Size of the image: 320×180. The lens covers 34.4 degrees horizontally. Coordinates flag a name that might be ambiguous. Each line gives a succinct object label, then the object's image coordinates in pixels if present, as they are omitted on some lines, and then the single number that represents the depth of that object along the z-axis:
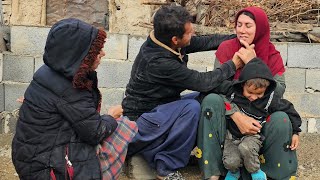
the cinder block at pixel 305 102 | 5.88
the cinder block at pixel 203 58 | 5.84
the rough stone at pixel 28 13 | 6.25
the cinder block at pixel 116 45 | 5.77
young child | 3.70
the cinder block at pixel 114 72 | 5.80
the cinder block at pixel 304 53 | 5.82
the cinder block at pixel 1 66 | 5.81
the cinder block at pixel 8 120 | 5.88
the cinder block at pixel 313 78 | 5.87
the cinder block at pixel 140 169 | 4.12
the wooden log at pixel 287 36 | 6.02
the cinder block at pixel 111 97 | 5.88
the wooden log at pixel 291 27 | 6.05
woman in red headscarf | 4.04
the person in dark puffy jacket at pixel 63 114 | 3.06
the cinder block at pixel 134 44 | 5.77
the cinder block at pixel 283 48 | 5.82
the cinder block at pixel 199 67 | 5.80
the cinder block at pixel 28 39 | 5.79
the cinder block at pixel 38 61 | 5.81
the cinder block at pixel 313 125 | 5.95
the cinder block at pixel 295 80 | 5.87
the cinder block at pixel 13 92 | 5.85
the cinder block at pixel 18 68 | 5.82
